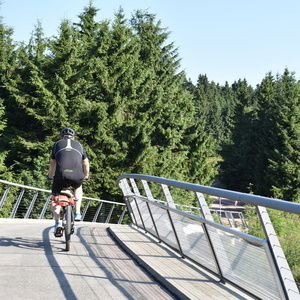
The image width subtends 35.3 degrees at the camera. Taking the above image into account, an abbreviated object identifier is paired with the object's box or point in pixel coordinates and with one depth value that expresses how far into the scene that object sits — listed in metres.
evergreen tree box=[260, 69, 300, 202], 52.11
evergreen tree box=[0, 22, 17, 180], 29.16
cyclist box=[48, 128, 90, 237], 7.18
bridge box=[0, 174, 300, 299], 4.27
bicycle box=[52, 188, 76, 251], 7.24
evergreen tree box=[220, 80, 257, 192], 70.44
